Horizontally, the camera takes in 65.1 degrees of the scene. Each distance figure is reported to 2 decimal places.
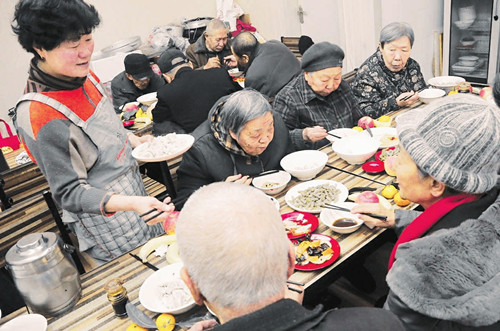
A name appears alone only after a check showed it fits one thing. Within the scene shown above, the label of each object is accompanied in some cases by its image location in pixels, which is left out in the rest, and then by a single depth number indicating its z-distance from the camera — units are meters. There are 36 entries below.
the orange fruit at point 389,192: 2.10
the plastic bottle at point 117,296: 1.58
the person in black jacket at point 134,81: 4.72
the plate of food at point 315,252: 1.70
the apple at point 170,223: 1.99
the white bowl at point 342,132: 2.88
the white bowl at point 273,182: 2.30
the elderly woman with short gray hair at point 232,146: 2.33
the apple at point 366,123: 3.05
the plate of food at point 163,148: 2.23
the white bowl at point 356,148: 2.48
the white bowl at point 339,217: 1.86
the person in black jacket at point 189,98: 3.59
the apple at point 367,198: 2.03
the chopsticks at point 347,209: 1.87
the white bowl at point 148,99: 4.62
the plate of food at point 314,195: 2.11
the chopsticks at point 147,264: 1.87
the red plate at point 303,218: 1.94
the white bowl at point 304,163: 2.38
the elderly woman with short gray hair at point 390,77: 3.40
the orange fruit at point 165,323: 1.49
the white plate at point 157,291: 1.55
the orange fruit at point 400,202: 2.03
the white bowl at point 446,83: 3.51
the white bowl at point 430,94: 3.31
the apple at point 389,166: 2.30
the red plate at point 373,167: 2.38
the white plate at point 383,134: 2.62
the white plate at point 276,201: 2.18
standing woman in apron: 1.70
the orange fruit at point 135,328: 1.53
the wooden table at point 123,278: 1.60
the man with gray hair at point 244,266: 0.93
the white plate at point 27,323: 1.57
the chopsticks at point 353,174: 2.29
